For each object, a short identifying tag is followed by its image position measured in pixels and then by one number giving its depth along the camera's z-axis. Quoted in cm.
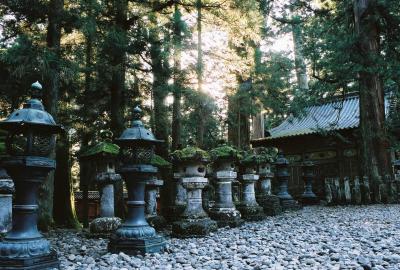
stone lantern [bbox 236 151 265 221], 838
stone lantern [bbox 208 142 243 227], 736
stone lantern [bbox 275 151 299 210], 1087
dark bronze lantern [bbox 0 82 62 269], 376
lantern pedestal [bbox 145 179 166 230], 725
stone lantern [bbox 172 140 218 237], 634
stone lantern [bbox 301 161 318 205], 1298
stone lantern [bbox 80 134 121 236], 649
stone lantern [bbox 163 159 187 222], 782
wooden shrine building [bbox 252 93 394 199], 1622
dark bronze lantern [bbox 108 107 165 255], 494
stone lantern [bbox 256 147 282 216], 952
